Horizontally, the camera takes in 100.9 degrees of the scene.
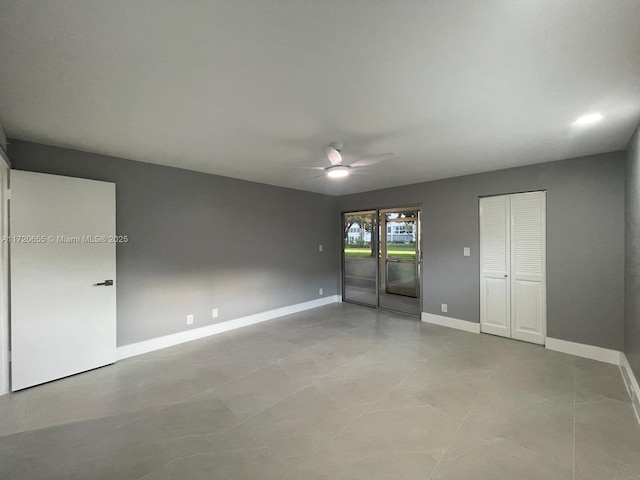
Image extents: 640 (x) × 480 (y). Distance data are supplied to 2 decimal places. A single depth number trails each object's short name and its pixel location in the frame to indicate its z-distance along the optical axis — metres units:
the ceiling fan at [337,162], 2.61
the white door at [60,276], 2.54
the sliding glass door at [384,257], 5.64
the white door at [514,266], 3.57
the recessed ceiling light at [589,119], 2.17
